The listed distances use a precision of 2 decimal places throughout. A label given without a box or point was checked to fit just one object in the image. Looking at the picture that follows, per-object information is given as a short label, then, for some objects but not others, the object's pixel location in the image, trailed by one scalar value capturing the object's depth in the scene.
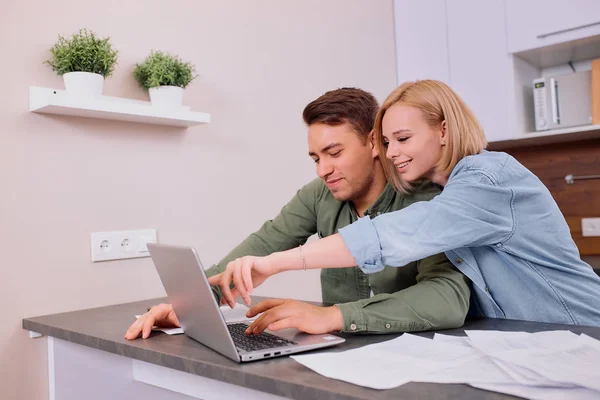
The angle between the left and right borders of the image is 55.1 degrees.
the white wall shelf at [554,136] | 2.55
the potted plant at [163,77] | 1.83
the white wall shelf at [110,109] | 1.61
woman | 1.03
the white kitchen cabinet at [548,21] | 2.41
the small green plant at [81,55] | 1.65
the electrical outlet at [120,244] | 1.77
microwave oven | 2.59
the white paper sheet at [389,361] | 0.75
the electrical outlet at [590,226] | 2.71
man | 1.04
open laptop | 0.89
